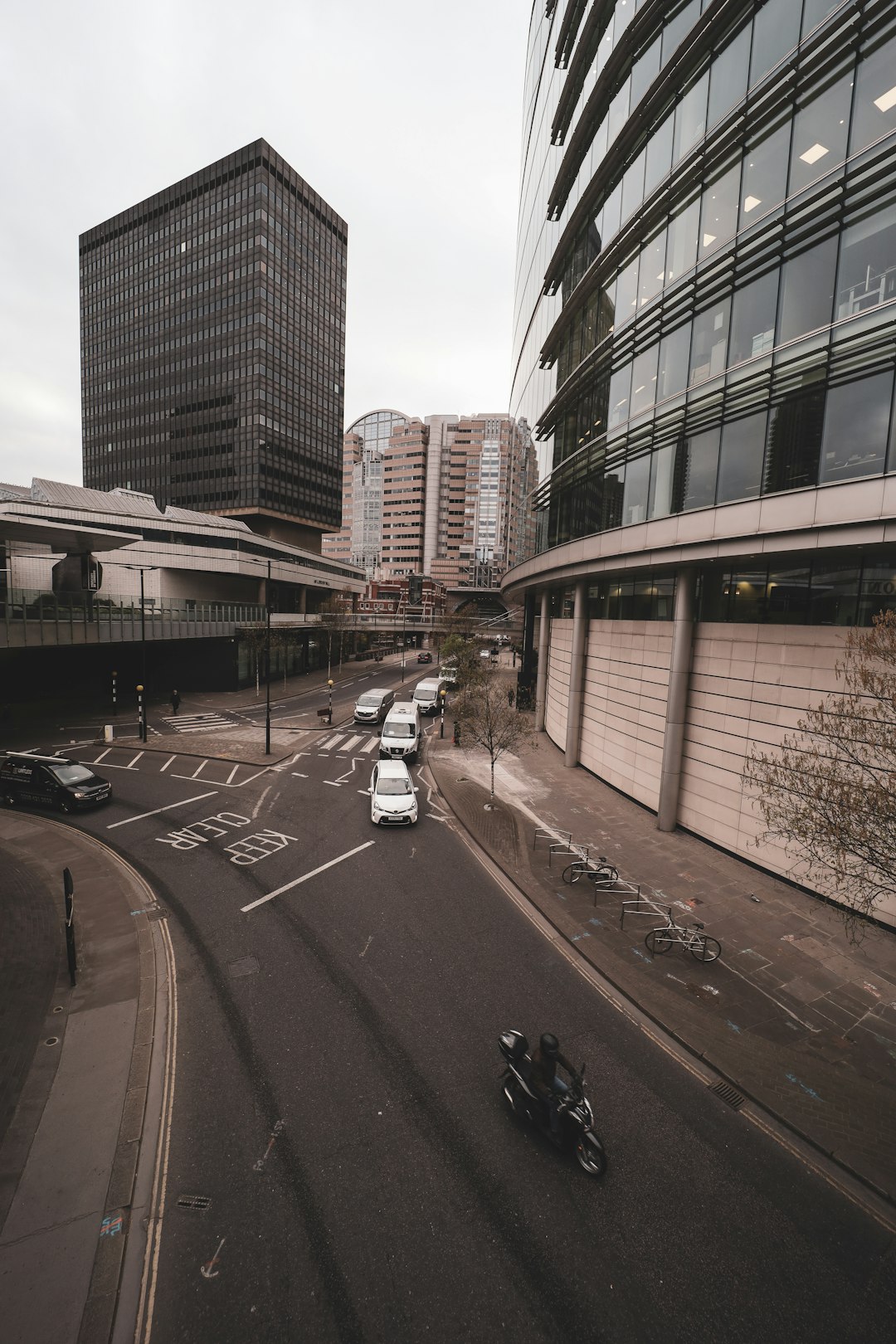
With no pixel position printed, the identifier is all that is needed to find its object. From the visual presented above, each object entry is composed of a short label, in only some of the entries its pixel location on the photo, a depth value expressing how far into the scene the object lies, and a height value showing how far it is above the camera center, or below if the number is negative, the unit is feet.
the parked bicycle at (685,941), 34.50 -20.83
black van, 56.39 -19.65
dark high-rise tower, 252.21 +136.53
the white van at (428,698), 122.21 -18.57
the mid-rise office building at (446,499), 472.44 +108.97
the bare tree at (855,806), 21.80 -7.60
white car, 55.06 -19.51
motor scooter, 20.76 -19.91
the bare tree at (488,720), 69.05 -14.04
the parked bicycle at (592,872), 43.47 -20.76
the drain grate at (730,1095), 24.08 -21.52
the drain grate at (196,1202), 19.13 -21.60
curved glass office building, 35.60 +22.16
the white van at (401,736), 79.61 -18.27
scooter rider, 21.18 -18.60
